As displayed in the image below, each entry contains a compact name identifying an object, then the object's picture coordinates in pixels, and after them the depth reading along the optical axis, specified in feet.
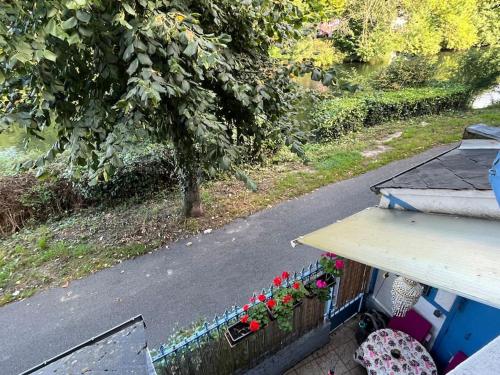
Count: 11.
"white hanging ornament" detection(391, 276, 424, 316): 9.37
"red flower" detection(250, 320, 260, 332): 10.56
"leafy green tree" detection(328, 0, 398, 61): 43.39
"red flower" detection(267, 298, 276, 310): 11.21
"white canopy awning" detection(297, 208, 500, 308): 5.94
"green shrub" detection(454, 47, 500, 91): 43.34
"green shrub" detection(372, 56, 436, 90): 48.01
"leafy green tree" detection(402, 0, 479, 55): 48.52
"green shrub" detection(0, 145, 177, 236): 23.08
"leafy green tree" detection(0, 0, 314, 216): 7.86
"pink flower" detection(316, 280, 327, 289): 11.79
